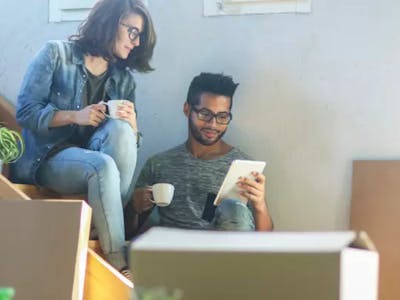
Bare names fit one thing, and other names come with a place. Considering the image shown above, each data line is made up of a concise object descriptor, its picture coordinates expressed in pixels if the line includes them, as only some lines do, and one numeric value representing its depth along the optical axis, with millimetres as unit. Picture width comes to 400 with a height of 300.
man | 3981
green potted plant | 3794
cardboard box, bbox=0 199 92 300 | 3373
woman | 3727
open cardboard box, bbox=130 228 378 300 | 2284
